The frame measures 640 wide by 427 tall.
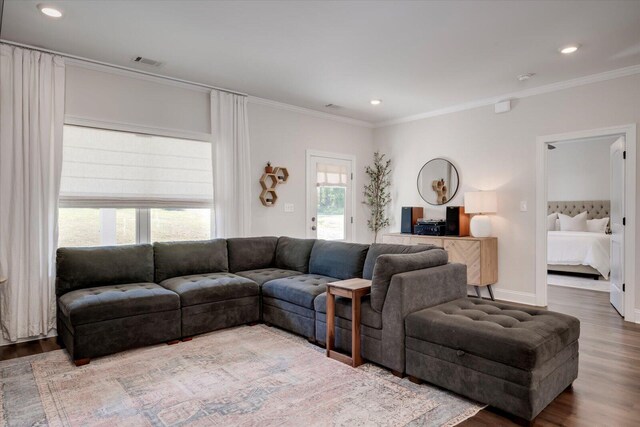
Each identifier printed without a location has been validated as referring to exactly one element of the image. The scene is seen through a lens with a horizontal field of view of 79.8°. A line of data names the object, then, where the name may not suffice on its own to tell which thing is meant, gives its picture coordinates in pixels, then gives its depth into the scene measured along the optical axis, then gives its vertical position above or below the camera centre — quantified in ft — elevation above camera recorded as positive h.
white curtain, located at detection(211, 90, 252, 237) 15.34 +2.01
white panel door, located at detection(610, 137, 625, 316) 13.80 -0.51
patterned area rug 7.13 -3.80
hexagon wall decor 16.99 +1.37
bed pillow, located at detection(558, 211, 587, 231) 25.61 -0.77
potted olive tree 21.34 +1.10
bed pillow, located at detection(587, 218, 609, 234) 24.73 -0.90
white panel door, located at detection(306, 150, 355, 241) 19.06 +0.87
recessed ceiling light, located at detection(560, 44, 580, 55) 11.25 +4.87
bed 21.33 -2.39
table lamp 16.28 +0.20
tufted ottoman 6.75 -2.73
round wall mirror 18.43 +1.53
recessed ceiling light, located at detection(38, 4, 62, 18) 9.16 +4.98
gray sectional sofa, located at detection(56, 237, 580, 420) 7.20 -2.36
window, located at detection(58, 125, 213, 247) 12.48 +0.91
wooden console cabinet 15.79 -1.81
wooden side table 9.43 -2.49
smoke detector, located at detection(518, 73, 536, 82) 13.78 +4.95
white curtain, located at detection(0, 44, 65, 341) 11.06 +0.90
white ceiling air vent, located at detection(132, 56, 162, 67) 12.34 +5.04
